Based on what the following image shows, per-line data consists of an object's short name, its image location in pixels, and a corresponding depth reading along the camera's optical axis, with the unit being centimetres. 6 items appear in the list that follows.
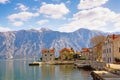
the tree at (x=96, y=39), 7214
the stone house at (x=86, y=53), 10277
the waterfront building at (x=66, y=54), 10199
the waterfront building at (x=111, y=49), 5099
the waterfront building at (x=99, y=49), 6904
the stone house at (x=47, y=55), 10433
